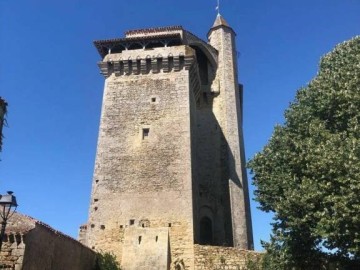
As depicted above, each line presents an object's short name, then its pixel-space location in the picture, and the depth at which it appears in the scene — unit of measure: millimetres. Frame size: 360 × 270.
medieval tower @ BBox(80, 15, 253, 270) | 18547
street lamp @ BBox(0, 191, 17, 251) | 8688
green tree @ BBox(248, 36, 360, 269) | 12438
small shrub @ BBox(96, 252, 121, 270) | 17505
